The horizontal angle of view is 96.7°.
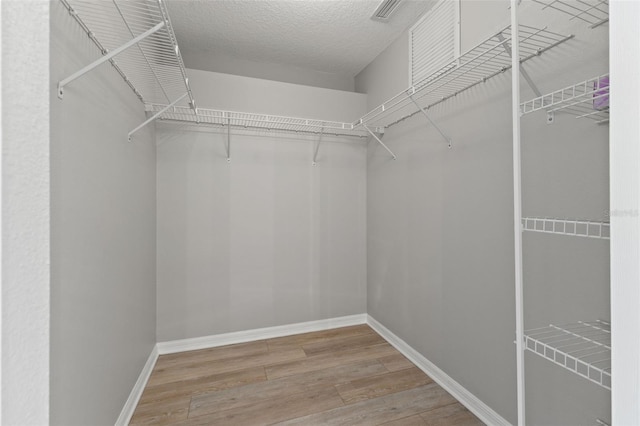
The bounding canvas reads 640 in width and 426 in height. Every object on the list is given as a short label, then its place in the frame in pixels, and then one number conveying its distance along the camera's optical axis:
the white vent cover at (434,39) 1.74
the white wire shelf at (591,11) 1.04
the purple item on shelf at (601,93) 0.91
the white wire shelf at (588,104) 0.94
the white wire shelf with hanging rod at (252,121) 2.18
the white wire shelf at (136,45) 1.11
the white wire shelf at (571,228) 1.06
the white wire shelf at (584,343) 1.01
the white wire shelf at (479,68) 1.25
